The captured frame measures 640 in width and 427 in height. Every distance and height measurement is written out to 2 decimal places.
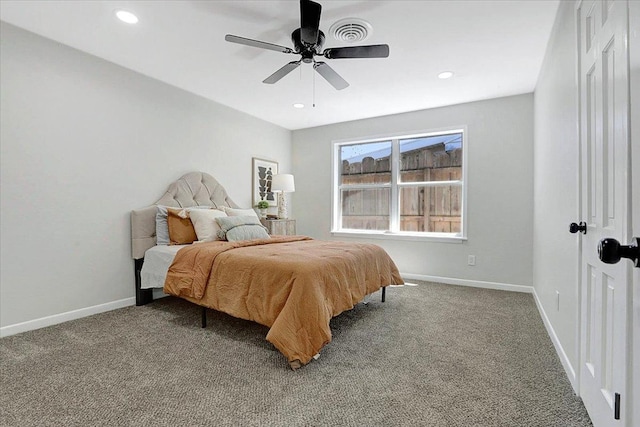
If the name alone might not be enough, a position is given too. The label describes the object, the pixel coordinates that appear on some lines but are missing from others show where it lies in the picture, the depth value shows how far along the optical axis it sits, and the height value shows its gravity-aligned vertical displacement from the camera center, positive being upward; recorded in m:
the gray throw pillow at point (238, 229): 3.25 -0.21
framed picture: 4.80 +0.50
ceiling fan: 1.96 +1.20
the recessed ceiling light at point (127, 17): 2.27 +1.47
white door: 0.98 +0.04
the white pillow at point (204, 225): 3.23 -0.15
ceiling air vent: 2.35 +1.44
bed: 1.97 -0.53
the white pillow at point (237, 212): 3.89 -0.02
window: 4.34 +0.38
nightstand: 4.59 -0.24
